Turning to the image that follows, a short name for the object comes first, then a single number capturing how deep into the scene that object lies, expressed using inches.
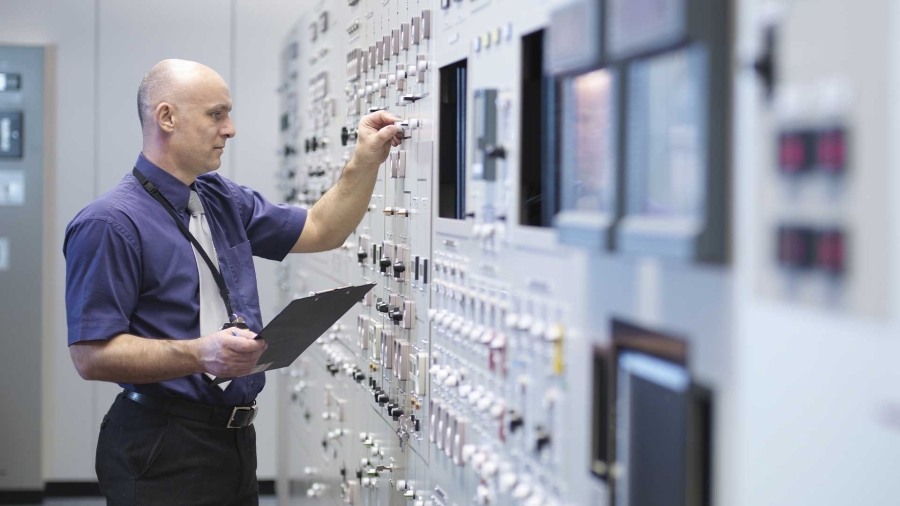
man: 95.0
